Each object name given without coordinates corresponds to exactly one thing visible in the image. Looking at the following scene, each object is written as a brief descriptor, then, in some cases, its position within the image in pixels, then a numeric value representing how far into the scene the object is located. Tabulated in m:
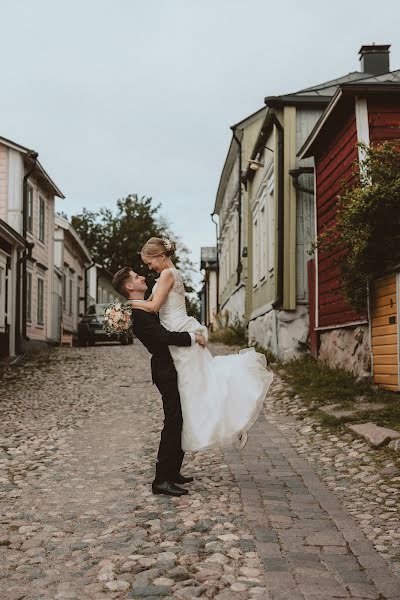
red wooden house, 10.12
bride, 5.59
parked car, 27.36
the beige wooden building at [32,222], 21.59
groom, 5.57
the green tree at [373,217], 9.55
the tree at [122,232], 49.81
